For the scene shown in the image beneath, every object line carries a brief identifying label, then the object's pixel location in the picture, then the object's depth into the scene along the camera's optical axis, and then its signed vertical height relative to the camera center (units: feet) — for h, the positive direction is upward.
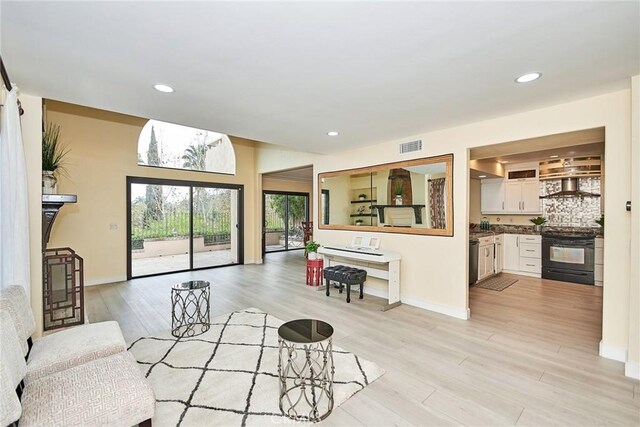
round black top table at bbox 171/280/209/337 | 10.60 -4.54
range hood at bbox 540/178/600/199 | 18.95 +1.36
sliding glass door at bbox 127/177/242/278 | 19.13 -1.13
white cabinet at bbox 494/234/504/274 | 20.27 -3.25
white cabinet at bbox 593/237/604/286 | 16.99 -3.24
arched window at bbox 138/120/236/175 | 19.40 +4.64
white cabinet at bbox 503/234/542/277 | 19.47 -3.21
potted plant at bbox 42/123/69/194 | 10.02 +1.62
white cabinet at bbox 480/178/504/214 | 21.98 +1.09
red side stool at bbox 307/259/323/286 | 17.33 -3.88
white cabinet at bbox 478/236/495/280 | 18.40 -3.25
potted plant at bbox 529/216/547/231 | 20.30 -1.00
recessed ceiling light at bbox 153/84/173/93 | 8.24 +3.65
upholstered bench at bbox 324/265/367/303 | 14.11 -3.38
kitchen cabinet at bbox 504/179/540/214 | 20.53 +0.94
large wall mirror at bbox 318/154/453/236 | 13.12 +0.67
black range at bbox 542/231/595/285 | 17.33 -3.01
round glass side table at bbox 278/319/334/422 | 6.35 -4.45
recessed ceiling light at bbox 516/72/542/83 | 7.58 +3.64
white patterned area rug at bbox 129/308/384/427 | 6.32 -4.58
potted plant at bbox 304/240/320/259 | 17.33 -2.33
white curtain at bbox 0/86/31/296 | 7.14 +0.27
